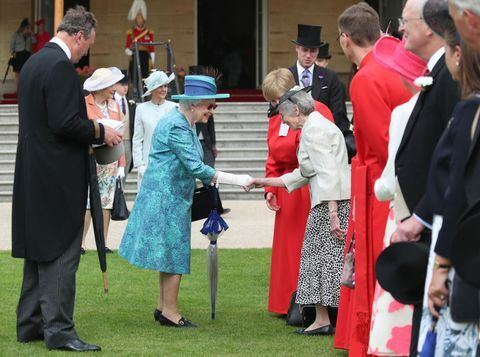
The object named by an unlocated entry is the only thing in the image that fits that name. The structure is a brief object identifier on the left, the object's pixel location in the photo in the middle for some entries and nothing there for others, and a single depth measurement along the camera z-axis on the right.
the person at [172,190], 8.30
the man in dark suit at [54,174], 7.34
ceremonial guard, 23.27
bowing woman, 7.88
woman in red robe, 8.66
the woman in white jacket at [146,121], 12.02
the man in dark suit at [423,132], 5.02
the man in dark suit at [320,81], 10.91
